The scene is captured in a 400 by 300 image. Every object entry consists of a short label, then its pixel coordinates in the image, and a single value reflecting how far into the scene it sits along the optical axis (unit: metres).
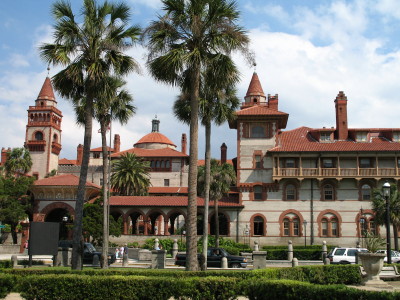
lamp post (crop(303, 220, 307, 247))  49.26
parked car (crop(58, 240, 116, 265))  30.52
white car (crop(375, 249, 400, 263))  33.98
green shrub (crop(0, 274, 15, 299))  13.86
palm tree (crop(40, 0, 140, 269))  20.34
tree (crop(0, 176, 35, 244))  56.12
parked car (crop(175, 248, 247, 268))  29.98
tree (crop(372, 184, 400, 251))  42.28
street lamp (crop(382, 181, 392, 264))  23.57
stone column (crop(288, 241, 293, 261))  38.88
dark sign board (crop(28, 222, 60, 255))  20.05
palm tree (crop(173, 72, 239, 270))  27.88
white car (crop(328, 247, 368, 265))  29.26
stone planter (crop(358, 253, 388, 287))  18.64
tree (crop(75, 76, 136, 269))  26.95
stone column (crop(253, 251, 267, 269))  23.66
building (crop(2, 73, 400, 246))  49.44
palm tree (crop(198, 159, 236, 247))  46.22
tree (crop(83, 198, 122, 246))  42.03
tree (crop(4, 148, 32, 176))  70.62
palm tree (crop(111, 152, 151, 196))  61.62
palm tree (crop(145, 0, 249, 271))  18.45
